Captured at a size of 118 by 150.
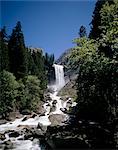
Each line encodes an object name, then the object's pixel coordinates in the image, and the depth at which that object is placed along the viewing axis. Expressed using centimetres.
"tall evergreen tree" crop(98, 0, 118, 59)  1100
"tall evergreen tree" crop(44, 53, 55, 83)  4798
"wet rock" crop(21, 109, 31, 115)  2587
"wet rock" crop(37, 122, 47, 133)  1855
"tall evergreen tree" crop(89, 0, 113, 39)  2081
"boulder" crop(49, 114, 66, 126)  2198
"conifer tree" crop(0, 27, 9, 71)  2625
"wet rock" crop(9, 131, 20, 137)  1725
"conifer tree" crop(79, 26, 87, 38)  3944
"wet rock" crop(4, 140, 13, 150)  1406
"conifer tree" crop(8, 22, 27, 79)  2927
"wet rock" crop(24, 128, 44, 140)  1652
